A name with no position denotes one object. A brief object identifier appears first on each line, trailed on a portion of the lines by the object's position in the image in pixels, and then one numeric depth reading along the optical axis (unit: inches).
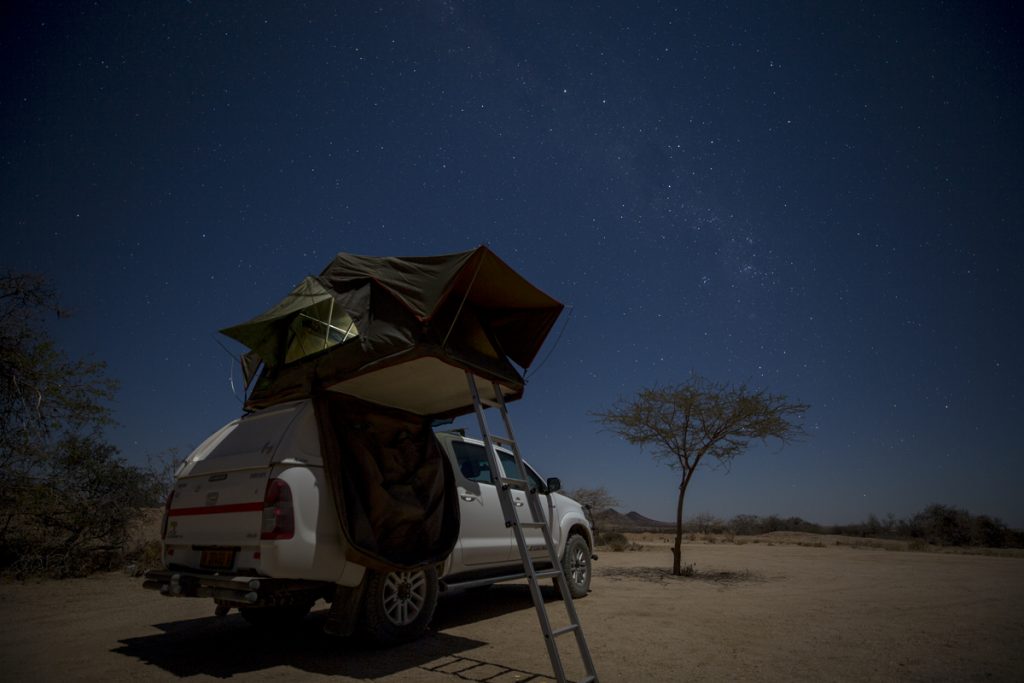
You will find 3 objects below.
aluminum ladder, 151.3
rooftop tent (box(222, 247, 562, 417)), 181.2
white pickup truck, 167.3
